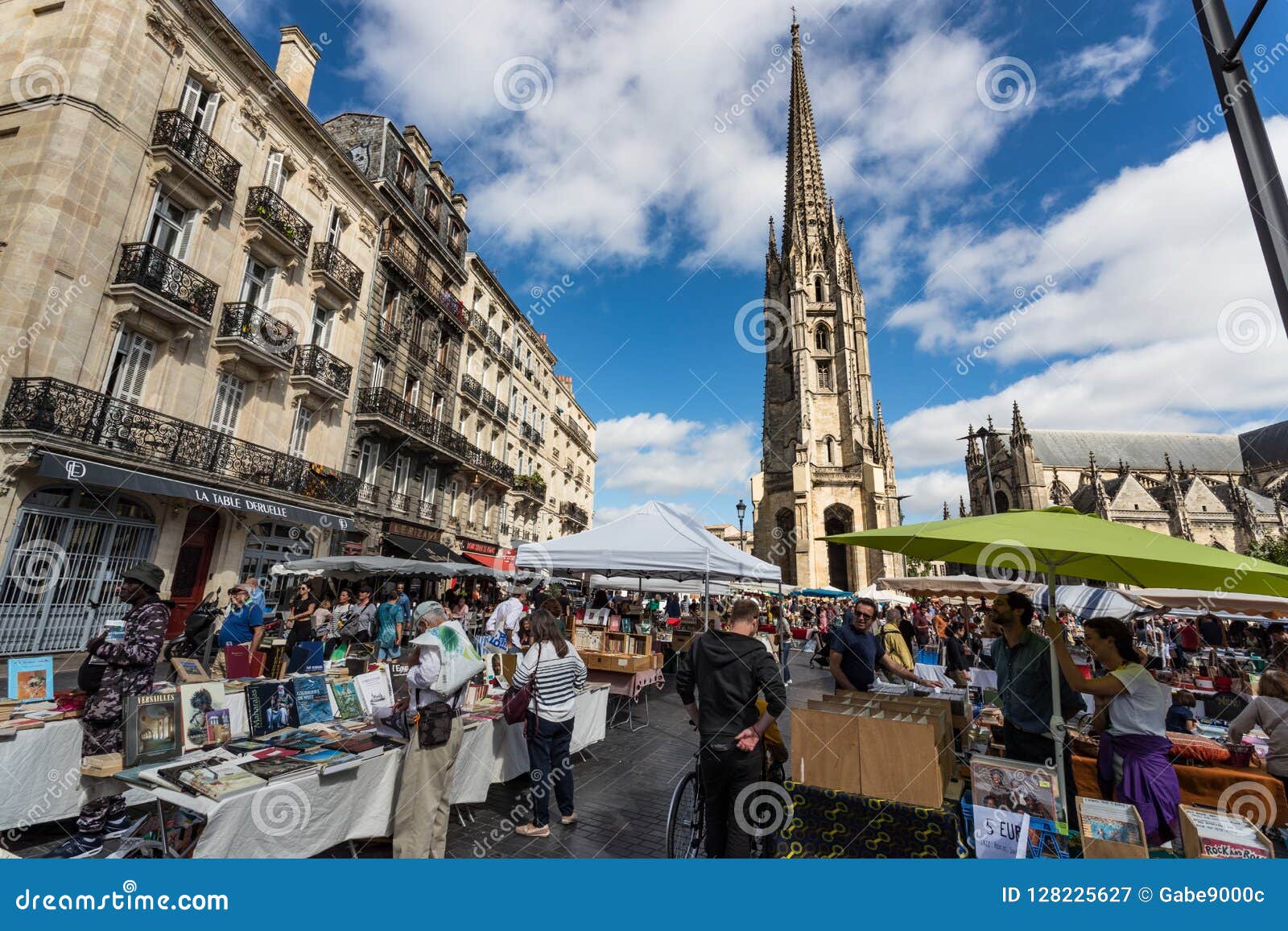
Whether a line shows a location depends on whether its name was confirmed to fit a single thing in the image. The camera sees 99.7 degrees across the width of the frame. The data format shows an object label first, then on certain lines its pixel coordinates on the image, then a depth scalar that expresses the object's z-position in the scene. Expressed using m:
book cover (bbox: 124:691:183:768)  3.41
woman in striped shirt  4.54
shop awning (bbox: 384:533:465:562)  16.95
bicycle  3.43
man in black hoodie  3.21
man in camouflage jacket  3.57
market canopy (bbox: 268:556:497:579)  11.51
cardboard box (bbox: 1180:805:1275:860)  2.78
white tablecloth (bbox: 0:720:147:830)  3.58
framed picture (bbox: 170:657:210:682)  4.95
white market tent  6.84
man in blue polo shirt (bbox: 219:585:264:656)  8.06
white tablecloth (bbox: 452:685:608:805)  4.61
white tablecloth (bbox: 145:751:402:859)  2.91
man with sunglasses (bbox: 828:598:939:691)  5.35
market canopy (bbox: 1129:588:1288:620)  9.00
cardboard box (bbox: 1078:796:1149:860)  2.69
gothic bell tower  36.84
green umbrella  3.22
